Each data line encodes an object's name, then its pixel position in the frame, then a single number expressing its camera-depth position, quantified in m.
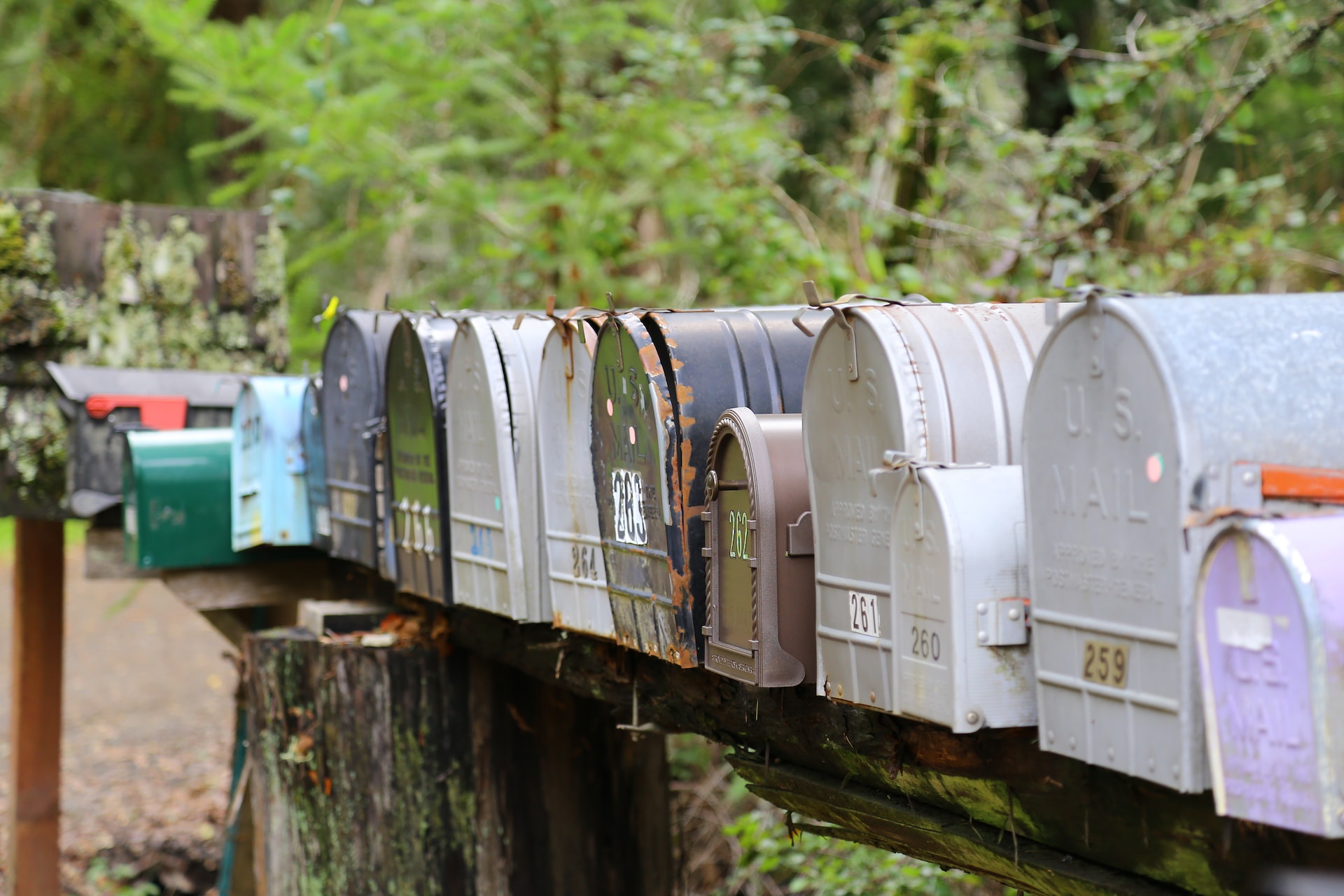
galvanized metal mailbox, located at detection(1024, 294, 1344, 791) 2.48
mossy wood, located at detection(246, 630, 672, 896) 7.07
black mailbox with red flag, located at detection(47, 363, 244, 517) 9.26
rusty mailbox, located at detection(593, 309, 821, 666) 4.24
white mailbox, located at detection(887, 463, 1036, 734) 3.03
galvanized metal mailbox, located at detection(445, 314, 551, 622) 5.44
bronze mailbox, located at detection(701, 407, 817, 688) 3.80
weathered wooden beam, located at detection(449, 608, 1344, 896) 2.80
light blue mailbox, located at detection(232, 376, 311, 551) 8.15
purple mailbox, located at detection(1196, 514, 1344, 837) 2.22
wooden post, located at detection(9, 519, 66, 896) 10.91
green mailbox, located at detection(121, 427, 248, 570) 8.51
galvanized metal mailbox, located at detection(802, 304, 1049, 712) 3.34
